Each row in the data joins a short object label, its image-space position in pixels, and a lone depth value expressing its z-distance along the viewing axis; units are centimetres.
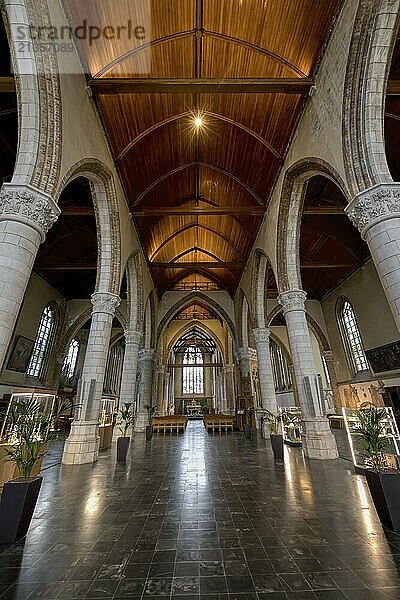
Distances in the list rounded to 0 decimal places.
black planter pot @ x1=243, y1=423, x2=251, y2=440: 1230
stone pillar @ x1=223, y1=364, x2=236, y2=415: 2220
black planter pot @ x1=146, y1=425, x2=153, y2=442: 1228
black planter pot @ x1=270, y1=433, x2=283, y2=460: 767
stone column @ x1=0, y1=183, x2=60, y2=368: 462
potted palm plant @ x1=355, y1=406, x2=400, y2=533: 343
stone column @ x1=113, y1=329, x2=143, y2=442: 1198
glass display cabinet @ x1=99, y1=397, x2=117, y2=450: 993
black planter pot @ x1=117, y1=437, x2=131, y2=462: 766
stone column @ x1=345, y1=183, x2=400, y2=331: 488
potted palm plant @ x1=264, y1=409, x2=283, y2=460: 767
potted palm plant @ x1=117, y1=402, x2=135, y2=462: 765
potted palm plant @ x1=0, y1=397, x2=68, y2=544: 324
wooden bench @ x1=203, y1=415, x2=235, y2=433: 1608
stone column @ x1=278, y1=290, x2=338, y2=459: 780
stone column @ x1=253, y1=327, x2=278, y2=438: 1231
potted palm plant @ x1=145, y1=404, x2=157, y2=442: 1226
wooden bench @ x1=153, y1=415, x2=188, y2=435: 1588
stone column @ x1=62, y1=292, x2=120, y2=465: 760
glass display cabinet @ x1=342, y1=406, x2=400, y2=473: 484
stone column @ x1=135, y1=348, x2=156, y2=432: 1662
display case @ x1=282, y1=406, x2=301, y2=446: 1026
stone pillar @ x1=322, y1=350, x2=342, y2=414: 1792
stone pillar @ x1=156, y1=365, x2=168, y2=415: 2161
